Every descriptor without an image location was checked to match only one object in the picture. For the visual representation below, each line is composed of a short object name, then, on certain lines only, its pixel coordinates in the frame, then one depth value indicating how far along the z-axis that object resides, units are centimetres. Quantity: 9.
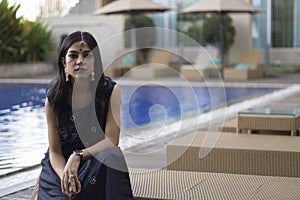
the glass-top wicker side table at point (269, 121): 518
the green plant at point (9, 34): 1948
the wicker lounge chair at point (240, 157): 429
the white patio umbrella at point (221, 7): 1675
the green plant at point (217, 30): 1967
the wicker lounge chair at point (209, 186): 361
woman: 314
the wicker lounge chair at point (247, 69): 1680
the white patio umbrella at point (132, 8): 1775
